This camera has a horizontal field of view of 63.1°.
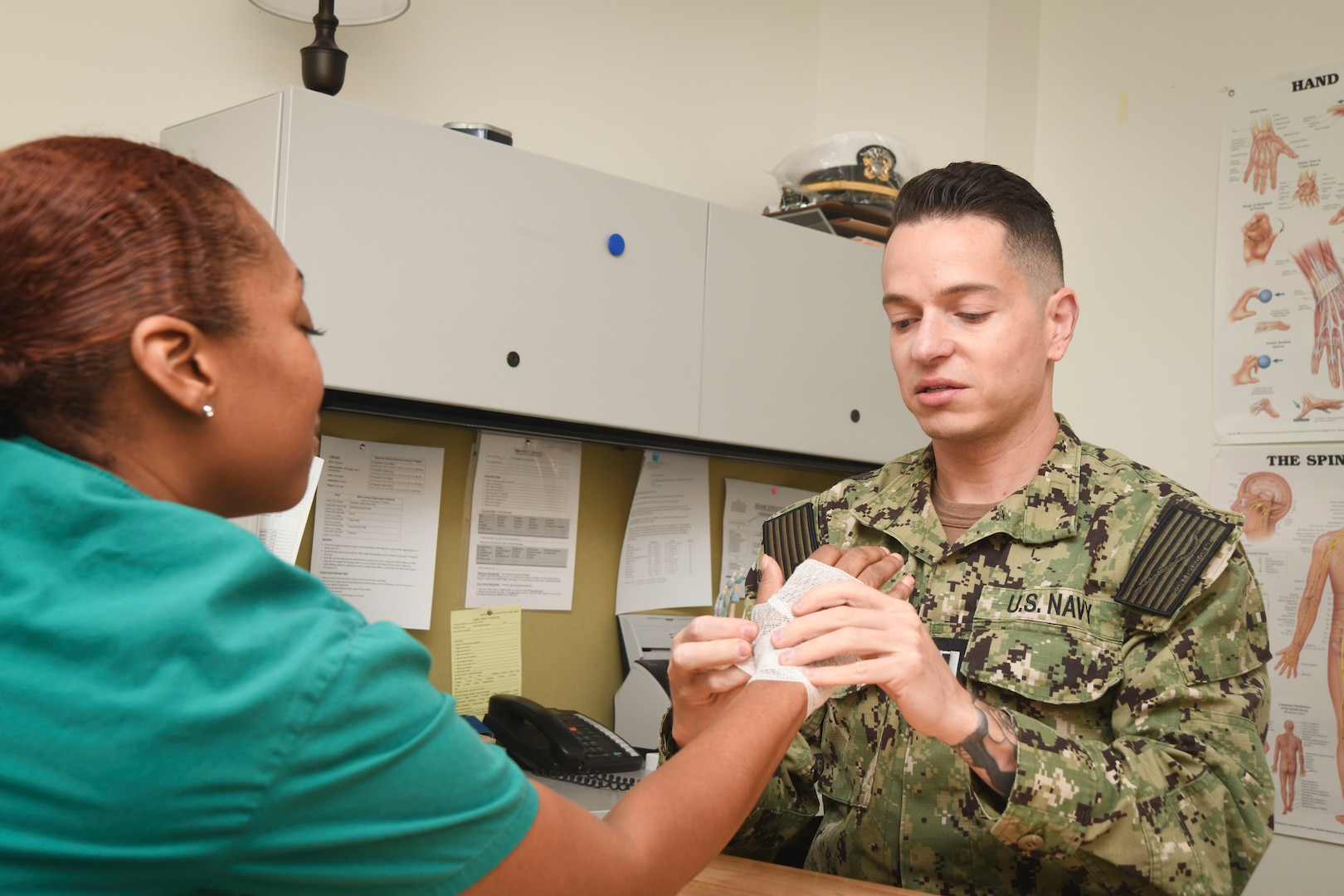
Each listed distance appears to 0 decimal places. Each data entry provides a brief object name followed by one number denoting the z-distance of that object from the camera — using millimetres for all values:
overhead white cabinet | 1503
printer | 1998
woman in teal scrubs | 518
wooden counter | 1012
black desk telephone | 1650
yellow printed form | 1922
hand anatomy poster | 2070
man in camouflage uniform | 1003
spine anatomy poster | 1979
